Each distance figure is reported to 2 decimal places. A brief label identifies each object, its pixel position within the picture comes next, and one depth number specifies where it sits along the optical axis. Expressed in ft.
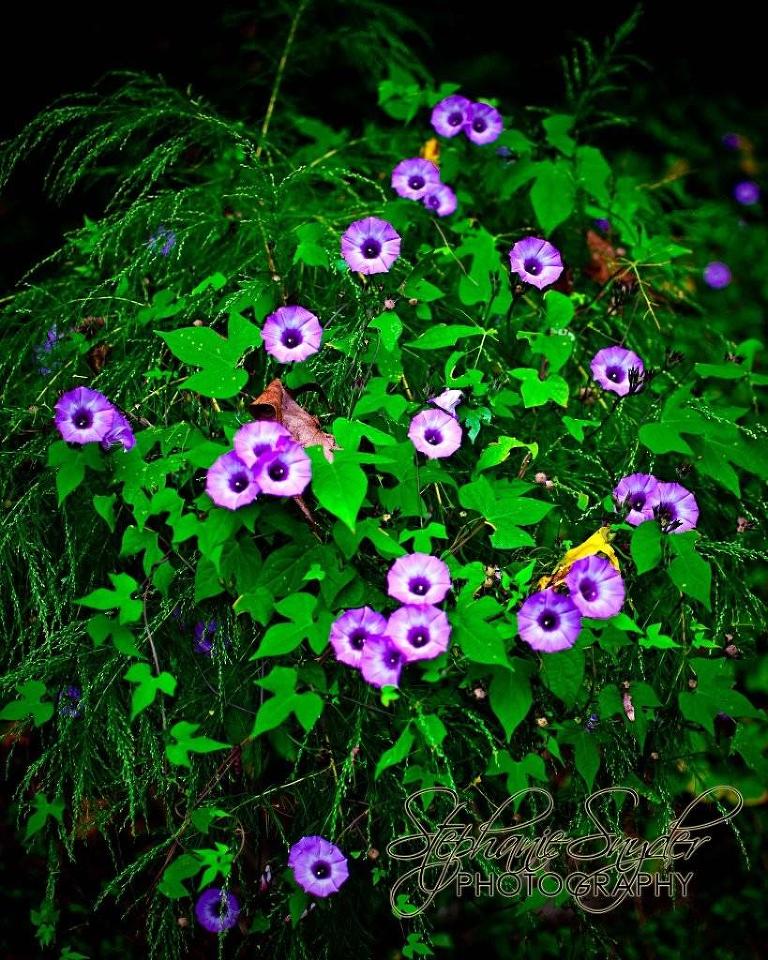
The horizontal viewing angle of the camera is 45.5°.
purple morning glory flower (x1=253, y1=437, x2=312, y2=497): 4.00
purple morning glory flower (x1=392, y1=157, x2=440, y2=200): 5.87
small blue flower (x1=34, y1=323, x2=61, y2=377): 5.83
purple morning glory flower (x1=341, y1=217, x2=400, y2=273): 4.84
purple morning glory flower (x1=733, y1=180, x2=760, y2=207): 11.59
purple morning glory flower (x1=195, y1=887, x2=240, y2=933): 4.58
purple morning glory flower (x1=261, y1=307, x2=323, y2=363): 4.65
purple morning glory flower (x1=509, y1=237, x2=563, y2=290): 5.01
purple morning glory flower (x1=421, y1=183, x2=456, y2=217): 5.90
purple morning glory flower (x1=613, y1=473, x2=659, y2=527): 4.78
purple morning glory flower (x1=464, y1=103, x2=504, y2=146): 6.42
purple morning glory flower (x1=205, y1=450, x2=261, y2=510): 4.04
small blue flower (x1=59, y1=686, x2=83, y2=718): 4.75
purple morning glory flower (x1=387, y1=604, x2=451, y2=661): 3.97
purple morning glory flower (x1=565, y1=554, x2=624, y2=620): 4.21
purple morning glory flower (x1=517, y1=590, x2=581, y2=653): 4.07
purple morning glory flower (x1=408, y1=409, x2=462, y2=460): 4.61
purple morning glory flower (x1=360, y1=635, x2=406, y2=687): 3.97
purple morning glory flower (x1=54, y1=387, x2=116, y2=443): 4.50
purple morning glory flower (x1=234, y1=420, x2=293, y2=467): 4.09
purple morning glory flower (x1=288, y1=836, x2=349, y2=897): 4.28
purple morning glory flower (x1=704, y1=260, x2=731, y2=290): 10.09
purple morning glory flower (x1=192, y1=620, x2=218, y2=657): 4.74
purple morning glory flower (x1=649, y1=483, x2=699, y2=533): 4.73
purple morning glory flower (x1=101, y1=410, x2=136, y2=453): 4.60
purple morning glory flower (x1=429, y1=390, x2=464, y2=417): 4.75
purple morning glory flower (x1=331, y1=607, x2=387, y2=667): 4.10
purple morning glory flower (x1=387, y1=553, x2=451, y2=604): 4.06
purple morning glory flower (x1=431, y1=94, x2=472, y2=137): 6.40
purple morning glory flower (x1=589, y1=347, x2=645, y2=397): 5.33
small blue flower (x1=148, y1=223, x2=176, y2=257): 5.92
